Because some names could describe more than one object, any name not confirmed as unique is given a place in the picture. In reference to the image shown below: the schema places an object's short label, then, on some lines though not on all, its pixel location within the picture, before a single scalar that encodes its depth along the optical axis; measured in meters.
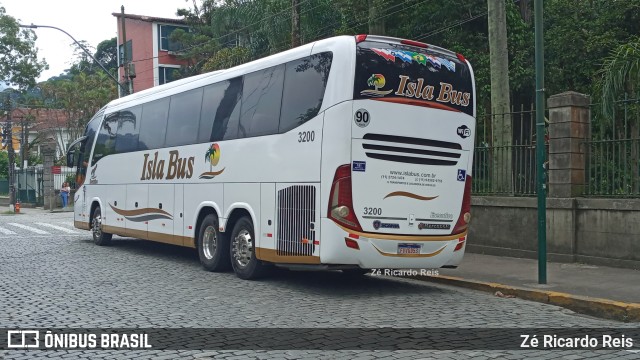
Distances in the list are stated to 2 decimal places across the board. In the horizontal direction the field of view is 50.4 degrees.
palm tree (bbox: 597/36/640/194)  11.60
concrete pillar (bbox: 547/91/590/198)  12.50
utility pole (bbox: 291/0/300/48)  22.39
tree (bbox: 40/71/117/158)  50.97
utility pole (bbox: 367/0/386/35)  22.20
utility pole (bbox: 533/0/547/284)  10.16
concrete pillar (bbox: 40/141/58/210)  38.62
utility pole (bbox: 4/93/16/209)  39.19
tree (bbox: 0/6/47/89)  51.22
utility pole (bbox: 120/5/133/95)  30.41
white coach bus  9.46
